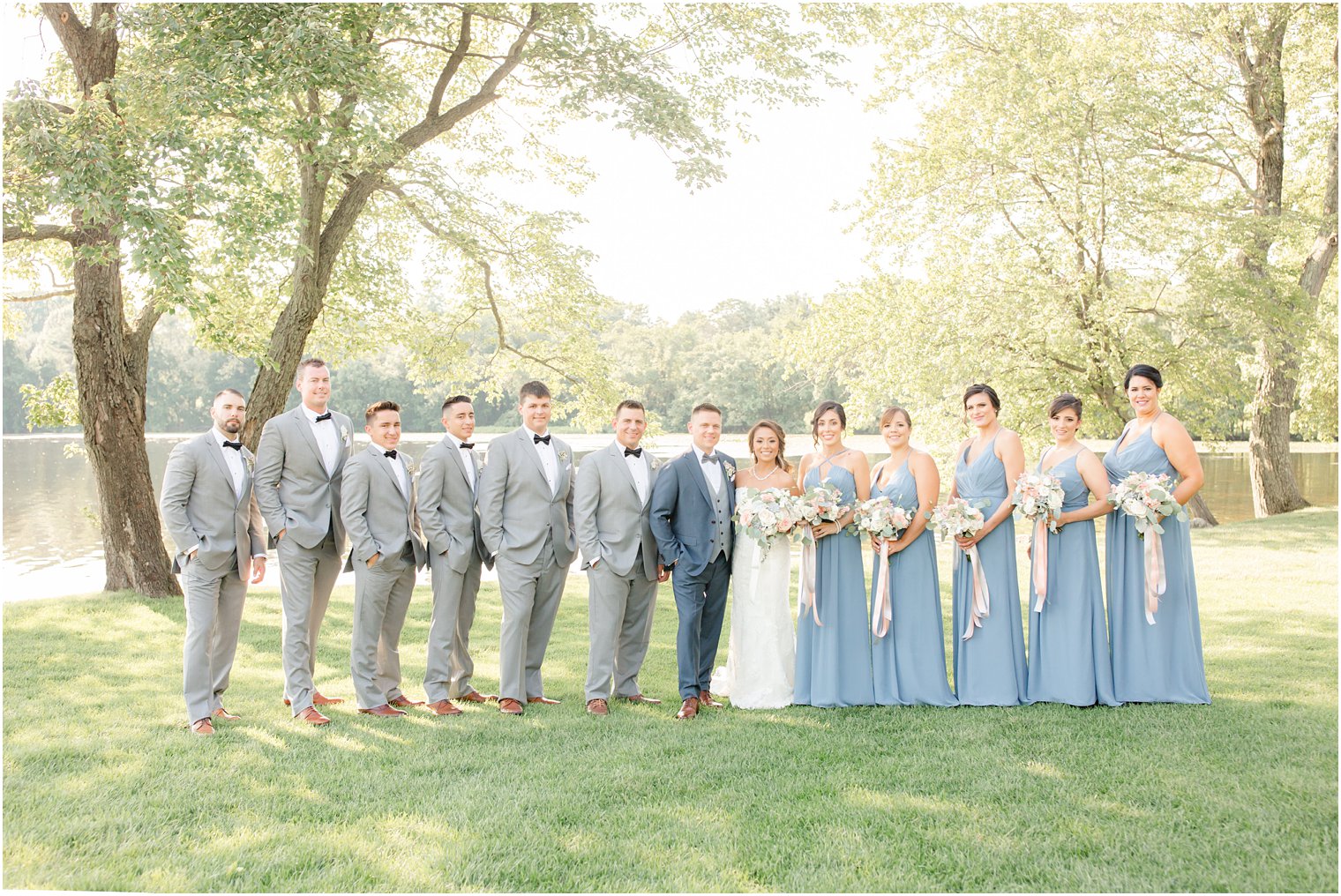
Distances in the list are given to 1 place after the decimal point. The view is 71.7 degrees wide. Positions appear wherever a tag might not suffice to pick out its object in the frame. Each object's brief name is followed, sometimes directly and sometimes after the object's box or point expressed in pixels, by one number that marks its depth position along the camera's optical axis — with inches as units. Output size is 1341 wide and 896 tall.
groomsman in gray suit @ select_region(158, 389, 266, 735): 231.5
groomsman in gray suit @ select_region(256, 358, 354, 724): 244.2
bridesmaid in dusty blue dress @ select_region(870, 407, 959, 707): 247.9
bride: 251.1
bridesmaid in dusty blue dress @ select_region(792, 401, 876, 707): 249.0
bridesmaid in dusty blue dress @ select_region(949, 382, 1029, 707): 245.1
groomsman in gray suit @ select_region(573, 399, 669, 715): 249.8
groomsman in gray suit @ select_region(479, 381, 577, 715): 251.3
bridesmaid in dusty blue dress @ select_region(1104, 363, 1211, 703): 243.3
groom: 247.4
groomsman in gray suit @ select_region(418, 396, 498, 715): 250.5
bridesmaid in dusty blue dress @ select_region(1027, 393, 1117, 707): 243.0
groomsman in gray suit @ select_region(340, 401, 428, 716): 243.0
